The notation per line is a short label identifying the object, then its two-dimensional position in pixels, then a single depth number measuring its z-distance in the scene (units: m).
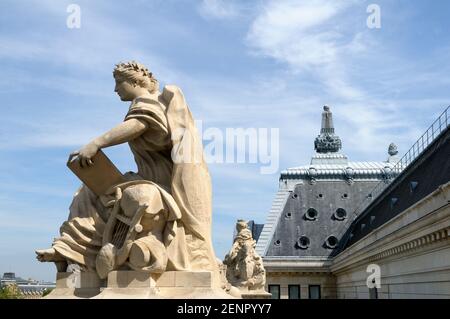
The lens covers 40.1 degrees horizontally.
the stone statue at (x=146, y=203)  9.87
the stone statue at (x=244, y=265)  22.66
